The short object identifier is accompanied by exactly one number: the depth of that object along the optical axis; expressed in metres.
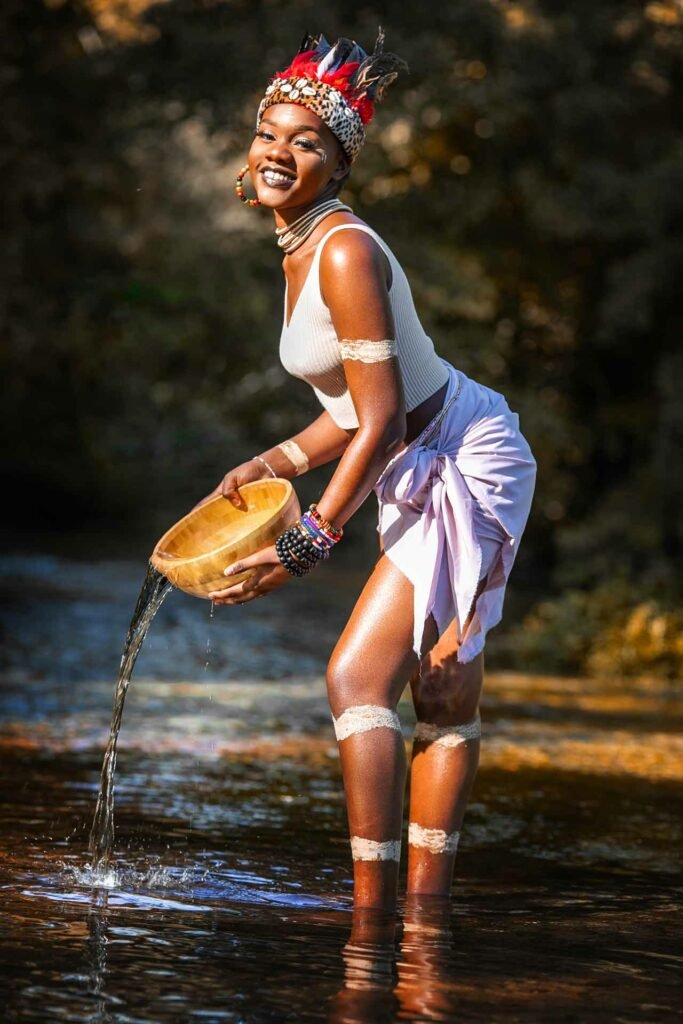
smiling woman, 7.72
